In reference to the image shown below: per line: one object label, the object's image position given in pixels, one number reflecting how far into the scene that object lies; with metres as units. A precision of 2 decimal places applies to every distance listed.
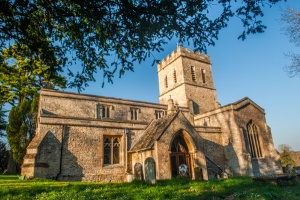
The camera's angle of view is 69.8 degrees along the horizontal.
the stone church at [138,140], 15.60
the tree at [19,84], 25.36
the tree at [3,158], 29.85
